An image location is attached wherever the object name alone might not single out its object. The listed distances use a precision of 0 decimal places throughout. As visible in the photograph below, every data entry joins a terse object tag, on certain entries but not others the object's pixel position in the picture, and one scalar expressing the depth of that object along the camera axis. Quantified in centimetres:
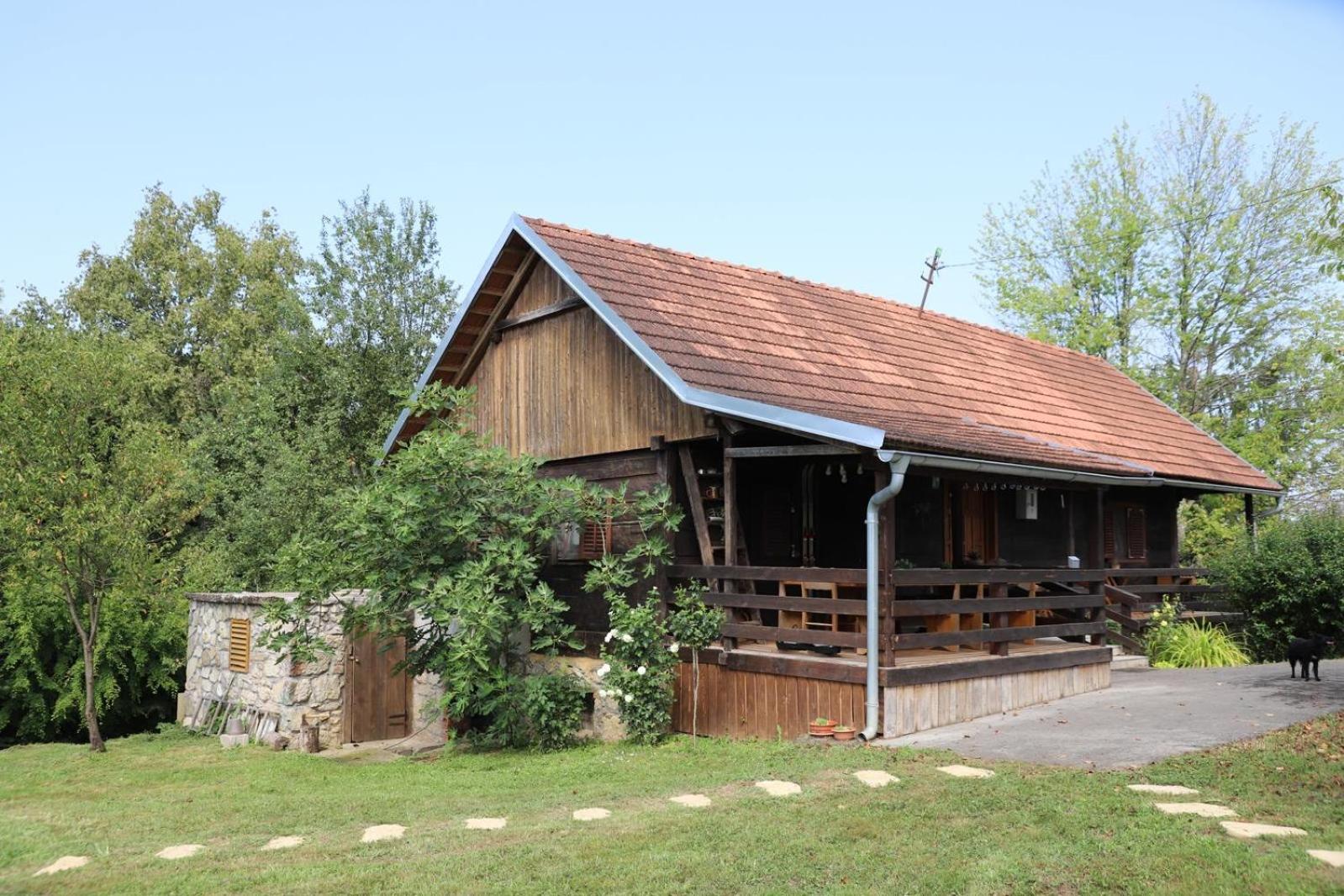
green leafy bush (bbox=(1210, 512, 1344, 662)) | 1559
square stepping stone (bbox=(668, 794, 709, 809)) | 815
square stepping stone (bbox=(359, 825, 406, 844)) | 777
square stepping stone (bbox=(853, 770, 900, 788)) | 841
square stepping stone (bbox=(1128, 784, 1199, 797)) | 762
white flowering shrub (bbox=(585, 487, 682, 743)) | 1159
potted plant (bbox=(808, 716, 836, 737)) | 1035
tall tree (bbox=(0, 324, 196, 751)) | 1516
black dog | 1248
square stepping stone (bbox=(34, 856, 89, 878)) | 736
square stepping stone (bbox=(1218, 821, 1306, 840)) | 655
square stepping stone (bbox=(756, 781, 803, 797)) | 832
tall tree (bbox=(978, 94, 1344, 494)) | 2836
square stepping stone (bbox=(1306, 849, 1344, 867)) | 599
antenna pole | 1744
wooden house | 1067
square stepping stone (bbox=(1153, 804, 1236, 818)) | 704
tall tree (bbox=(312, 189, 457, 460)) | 2494
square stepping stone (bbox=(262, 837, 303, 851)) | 772
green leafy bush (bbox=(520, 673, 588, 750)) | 1233
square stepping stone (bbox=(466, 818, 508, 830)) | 792
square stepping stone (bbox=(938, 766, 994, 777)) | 849
